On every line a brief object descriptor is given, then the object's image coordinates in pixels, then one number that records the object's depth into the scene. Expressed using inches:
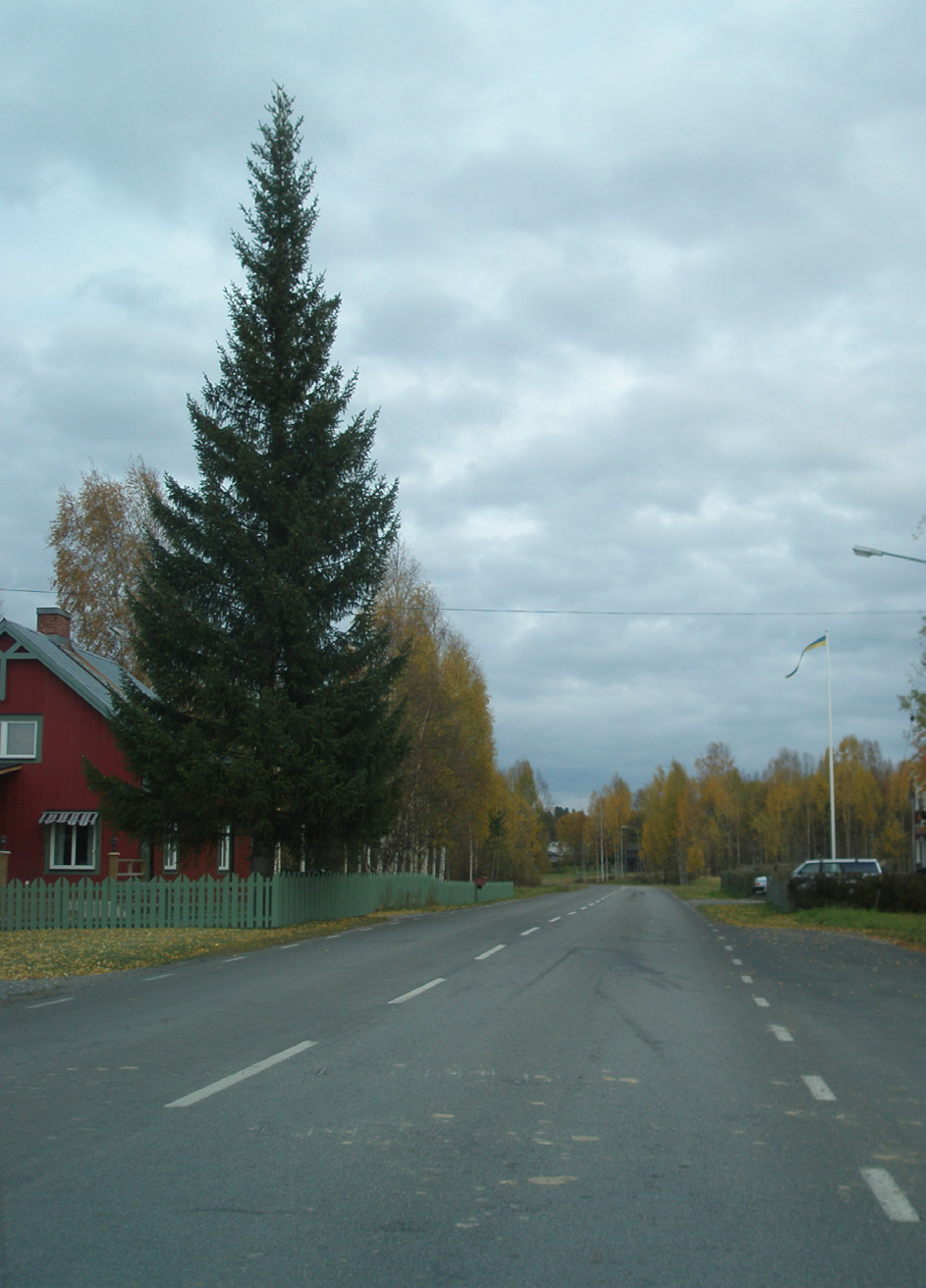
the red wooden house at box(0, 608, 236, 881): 1296.8
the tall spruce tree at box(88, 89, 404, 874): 979.9
